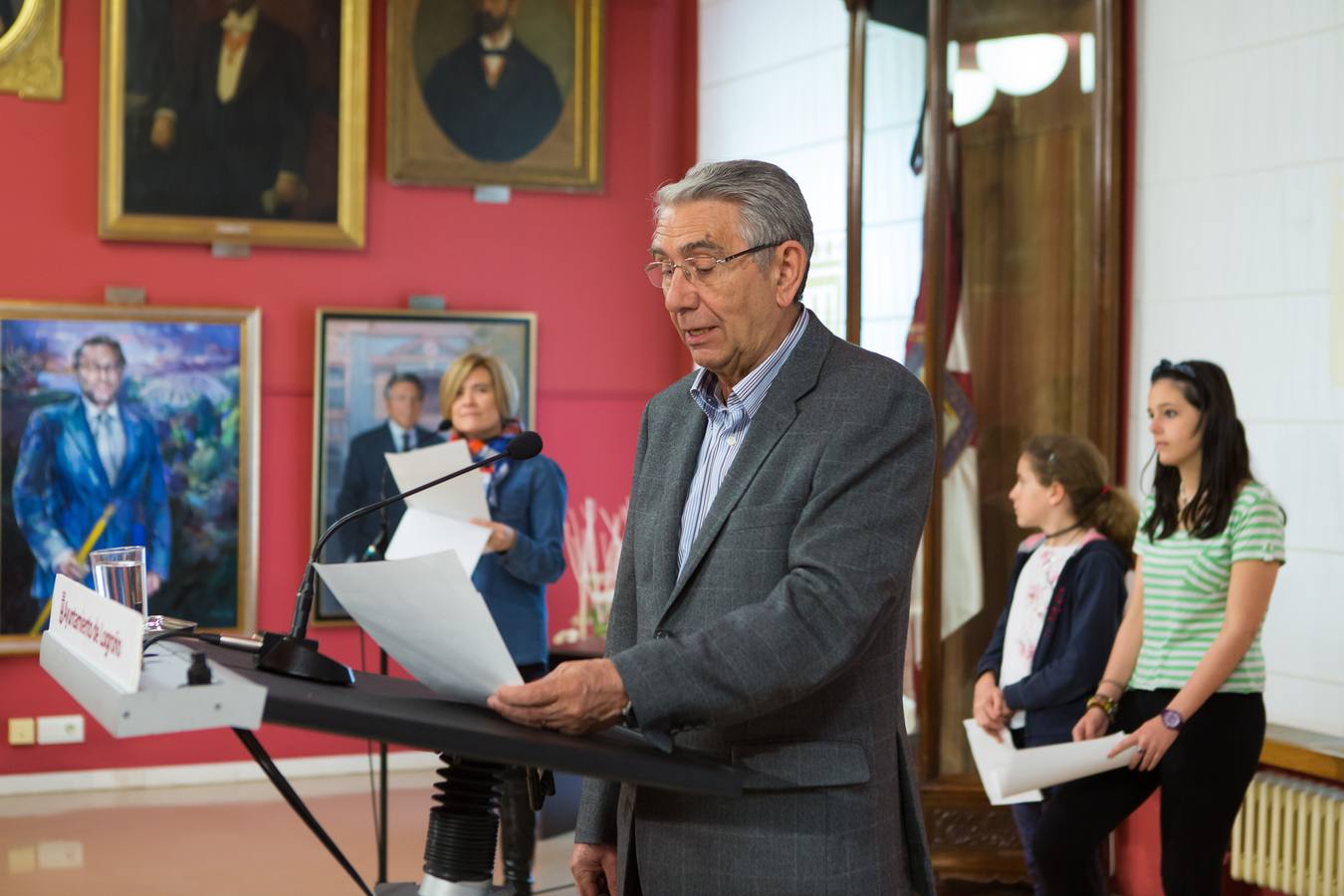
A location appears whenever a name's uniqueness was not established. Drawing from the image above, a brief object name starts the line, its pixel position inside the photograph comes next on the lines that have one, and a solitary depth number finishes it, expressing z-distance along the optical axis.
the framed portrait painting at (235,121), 6.27
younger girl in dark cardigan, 3.77
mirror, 4.80
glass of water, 1.92
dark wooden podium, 1.32
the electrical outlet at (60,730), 6.17
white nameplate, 1.36
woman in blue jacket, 4.29
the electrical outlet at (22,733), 6.12
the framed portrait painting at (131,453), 6.15
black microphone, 1.63
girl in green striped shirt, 3.30
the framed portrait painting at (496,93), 6.68
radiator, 3.89
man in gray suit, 1.65
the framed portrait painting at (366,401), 6.57
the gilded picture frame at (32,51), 6.17
